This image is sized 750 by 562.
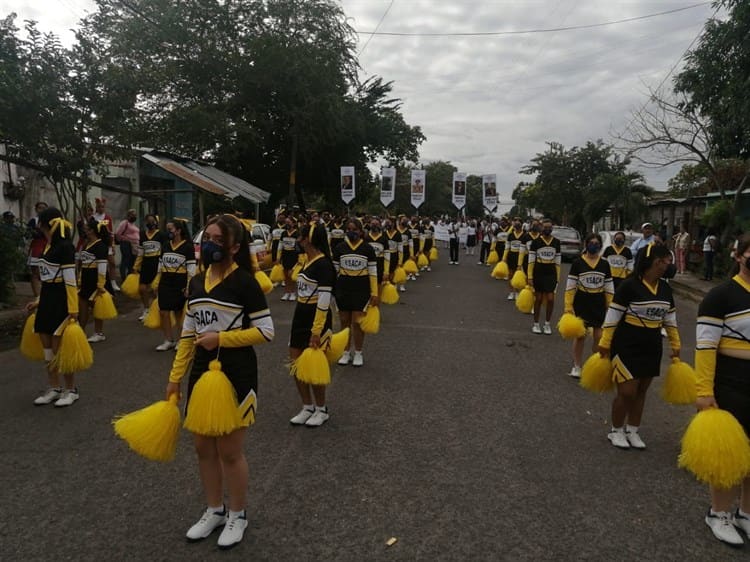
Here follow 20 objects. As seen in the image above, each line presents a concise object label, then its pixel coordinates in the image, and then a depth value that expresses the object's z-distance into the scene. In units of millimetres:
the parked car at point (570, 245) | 22547
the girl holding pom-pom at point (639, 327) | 4523
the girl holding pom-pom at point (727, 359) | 3332
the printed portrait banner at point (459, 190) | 31781
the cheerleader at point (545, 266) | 8969
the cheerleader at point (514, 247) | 13453
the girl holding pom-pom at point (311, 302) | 5098
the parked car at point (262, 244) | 15087
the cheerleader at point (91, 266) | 7535
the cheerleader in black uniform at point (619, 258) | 8094
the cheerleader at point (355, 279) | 6910
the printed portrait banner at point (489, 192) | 30984
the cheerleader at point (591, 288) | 6793
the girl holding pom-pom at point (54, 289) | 5348
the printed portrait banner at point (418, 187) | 30078
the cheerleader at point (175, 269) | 7441
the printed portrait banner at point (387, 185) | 30422
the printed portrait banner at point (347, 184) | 28855
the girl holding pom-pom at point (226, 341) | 3195
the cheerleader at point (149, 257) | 8859
